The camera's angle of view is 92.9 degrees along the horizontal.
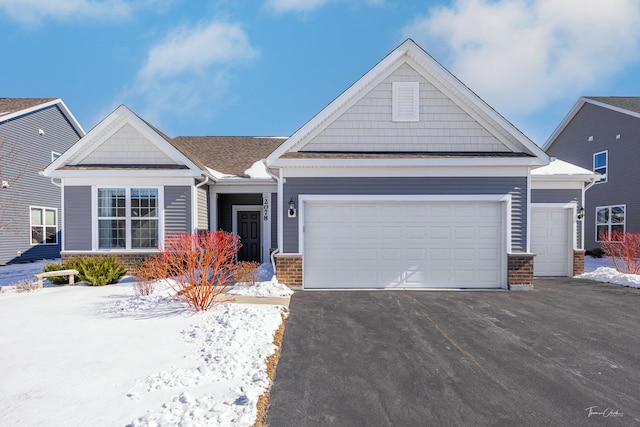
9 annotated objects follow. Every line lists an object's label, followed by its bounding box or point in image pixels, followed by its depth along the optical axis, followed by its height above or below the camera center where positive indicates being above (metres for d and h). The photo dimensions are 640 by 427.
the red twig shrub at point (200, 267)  6.02 -1.21
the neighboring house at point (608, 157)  15.07 +2.82
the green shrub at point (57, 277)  8.69 -1.94
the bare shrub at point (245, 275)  7.59 -1.67
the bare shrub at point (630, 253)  10.25 -1.59
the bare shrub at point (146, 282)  7.12 -1.79
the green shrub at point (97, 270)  8.44 -1.72
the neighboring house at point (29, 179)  13.58 +1.45
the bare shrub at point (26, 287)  8.03 -2.06
